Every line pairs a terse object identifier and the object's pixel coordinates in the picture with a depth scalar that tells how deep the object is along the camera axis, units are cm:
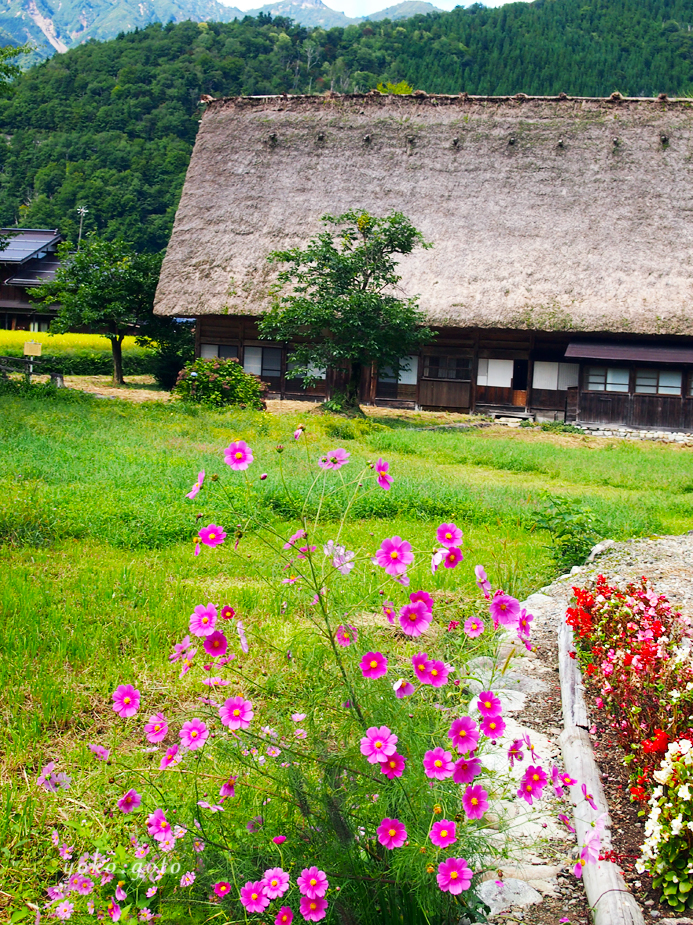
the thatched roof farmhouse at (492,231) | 1859
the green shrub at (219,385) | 1566
